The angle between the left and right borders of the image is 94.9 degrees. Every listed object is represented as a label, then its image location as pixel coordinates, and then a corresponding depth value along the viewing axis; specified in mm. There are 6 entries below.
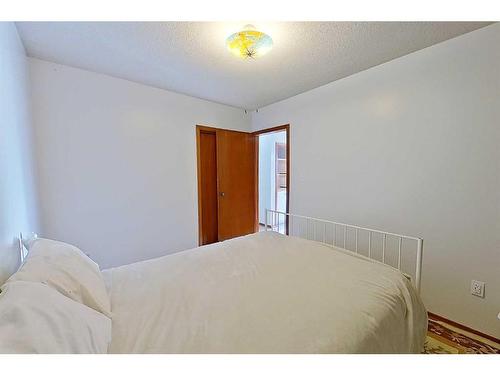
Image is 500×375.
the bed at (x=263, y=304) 842
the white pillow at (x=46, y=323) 606
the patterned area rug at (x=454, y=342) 1564
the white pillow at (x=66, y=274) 917
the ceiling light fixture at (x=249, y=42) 1588
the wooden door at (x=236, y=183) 3578
